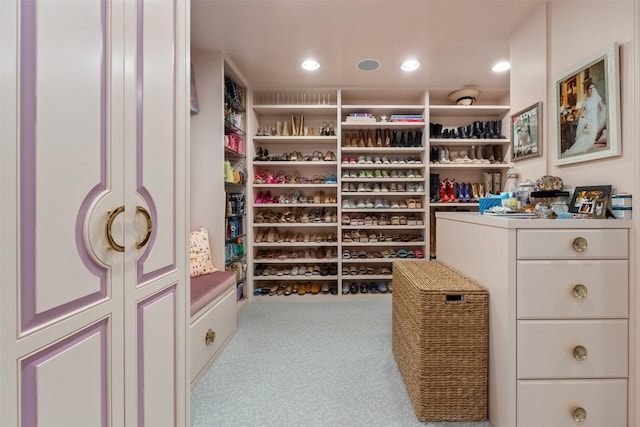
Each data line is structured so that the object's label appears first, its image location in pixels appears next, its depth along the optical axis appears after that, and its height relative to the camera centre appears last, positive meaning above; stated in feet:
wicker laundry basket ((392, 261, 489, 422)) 4.54 -2.15
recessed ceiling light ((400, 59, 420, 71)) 8.80 +4.52
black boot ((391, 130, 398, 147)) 11.22 +2.82
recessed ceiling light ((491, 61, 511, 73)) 8.91 +4.52
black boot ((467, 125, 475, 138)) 11.18 +3.08
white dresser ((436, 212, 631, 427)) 3.99 -1.48
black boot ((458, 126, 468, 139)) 11.19 +3.04
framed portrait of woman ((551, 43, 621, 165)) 4.24 +1.64
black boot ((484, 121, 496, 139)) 11.11 +3.18
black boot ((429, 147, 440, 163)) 11.25 +2.19
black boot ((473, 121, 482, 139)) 11.16 +3.11
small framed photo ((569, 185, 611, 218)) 4.25 +0.19
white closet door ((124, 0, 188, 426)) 2.50 +0.04
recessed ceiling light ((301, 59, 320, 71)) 8.87 +4.56
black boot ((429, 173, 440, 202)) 11.15 +0.95
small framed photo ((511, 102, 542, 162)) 5.81 +1.69
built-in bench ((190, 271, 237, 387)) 5.75 -2.30
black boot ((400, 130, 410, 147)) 11.21 +2.86
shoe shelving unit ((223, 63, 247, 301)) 9.11 +1.05
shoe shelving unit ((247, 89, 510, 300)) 10.93 +1.23
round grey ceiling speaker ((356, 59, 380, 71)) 8.79 +4.54
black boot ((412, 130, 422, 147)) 11.18 +2.77
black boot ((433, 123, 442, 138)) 11.15 +3.14
